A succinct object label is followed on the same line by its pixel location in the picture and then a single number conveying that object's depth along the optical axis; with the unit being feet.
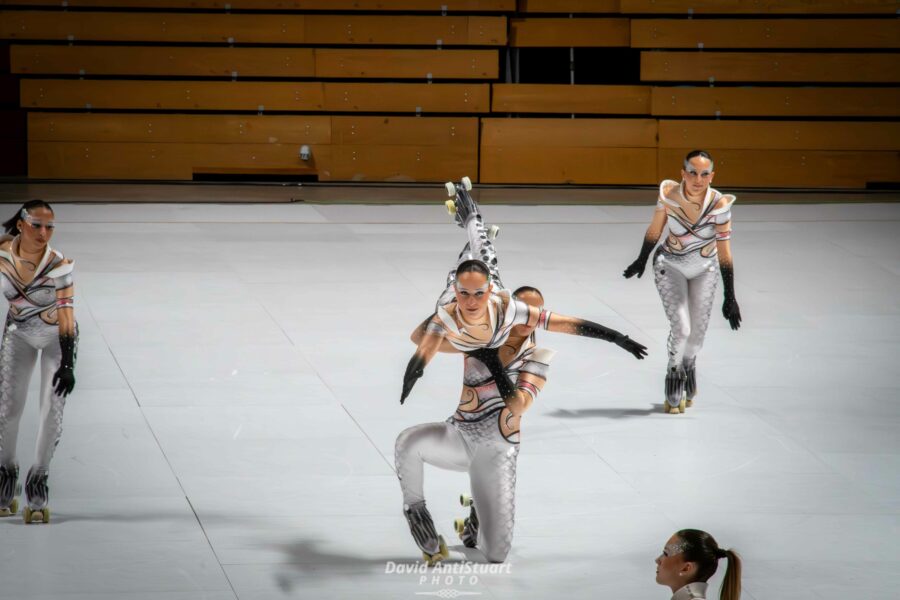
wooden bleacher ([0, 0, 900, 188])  110.32
